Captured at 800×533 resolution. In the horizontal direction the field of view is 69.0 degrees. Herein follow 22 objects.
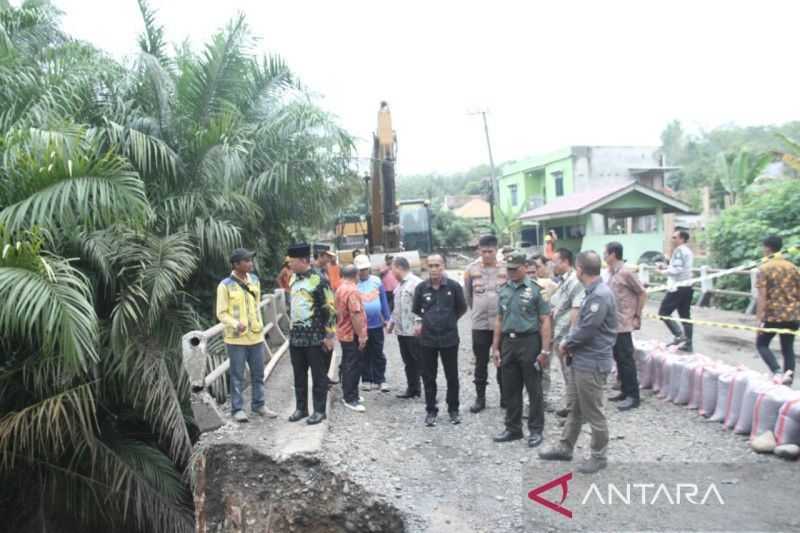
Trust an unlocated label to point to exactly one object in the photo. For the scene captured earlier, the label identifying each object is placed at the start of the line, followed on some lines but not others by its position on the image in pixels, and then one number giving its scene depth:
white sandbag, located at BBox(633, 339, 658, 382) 6.73
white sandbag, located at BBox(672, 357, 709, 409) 5.87
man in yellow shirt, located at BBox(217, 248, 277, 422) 5.27
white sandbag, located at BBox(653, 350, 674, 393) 6.43
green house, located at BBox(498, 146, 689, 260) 18.14
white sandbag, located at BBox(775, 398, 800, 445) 4.57
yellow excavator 14.19
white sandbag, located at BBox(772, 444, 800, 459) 4.53
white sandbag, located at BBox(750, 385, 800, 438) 4.77
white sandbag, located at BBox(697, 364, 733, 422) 5.57
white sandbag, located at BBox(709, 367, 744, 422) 5.35
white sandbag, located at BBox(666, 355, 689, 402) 6.09
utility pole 22.23
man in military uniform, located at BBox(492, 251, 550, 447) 5.16
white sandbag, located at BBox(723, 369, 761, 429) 5.19
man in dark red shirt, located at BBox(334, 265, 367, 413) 5.92
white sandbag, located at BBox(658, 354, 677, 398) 6.27
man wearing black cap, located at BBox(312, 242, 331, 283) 7.14
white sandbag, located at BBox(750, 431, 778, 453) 4.70
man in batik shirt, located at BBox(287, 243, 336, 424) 5.38
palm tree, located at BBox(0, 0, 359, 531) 5.20
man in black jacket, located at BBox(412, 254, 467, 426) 5.77
